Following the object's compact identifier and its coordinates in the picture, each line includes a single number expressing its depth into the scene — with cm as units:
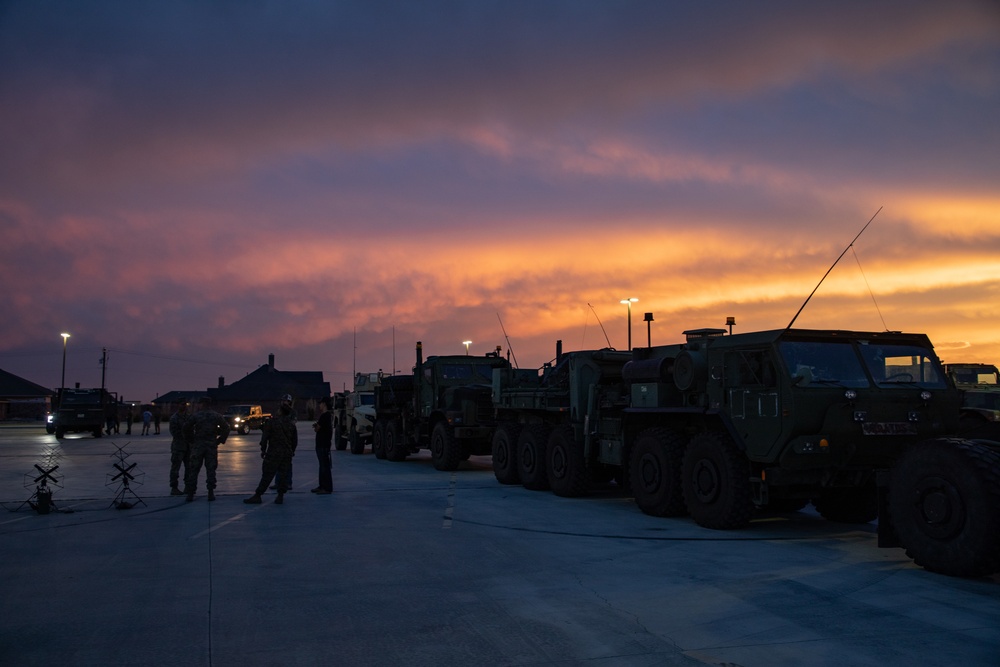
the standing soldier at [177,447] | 1493
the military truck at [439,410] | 2047
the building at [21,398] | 9175
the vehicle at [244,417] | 4828
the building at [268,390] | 10281
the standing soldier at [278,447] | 1381
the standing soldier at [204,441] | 1421
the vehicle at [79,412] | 4256
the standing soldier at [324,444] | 1472
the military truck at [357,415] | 2944
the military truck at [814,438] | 793
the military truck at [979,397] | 863
